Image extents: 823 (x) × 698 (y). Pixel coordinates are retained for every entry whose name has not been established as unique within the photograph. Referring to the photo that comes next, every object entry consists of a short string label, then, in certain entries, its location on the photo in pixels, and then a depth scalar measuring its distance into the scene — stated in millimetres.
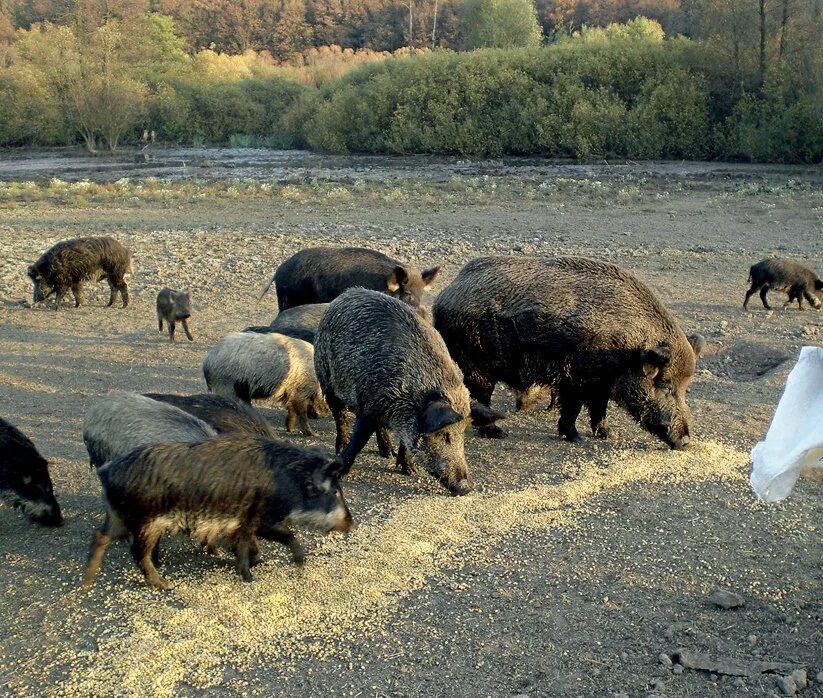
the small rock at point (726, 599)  4462
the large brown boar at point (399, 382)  5891
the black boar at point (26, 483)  5449
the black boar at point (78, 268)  12156
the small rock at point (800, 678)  3805
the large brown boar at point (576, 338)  6699
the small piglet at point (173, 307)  9992
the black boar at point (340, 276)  9219
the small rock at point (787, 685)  3756
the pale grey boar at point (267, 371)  7300
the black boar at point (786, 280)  11281
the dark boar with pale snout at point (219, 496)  4629
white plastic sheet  3303
